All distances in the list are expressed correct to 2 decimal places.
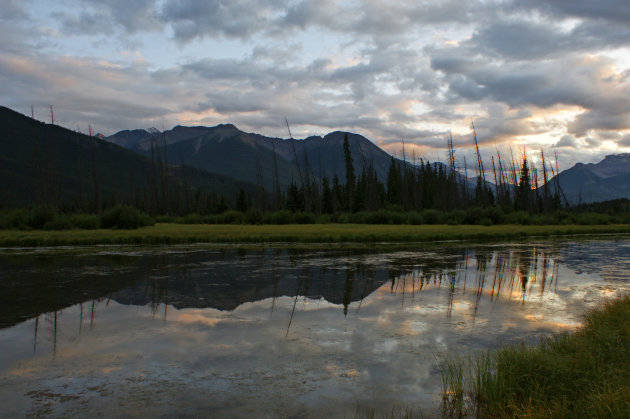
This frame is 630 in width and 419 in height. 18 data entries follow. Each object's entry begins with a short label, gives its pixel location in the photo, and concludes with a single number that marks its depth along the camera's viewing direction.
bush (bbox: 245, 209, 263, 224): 57.97
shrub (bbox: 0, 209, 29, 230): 40.25
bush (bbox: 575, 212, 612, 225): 60.77
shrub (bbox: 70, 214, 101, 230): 42.69
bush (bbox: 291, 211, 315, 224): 59.46
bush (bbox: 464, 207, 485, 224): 58.07
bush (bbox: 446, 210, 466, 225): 58.00
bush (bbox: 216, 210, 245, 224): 58.92
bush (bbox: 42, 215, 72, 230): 40.58
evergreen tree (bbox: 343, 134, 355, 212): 83.06
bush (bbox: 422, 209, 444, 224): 59.50
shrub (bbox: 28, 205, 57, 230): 41.41
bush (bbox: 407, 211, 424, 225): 57.66
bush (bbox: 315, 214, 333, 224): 61.22
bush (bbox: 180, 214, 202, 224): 60.12
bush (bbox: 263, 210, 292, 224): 58.16
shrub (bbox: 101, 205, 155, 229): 43.09
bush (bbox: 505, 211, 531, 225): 58.73
